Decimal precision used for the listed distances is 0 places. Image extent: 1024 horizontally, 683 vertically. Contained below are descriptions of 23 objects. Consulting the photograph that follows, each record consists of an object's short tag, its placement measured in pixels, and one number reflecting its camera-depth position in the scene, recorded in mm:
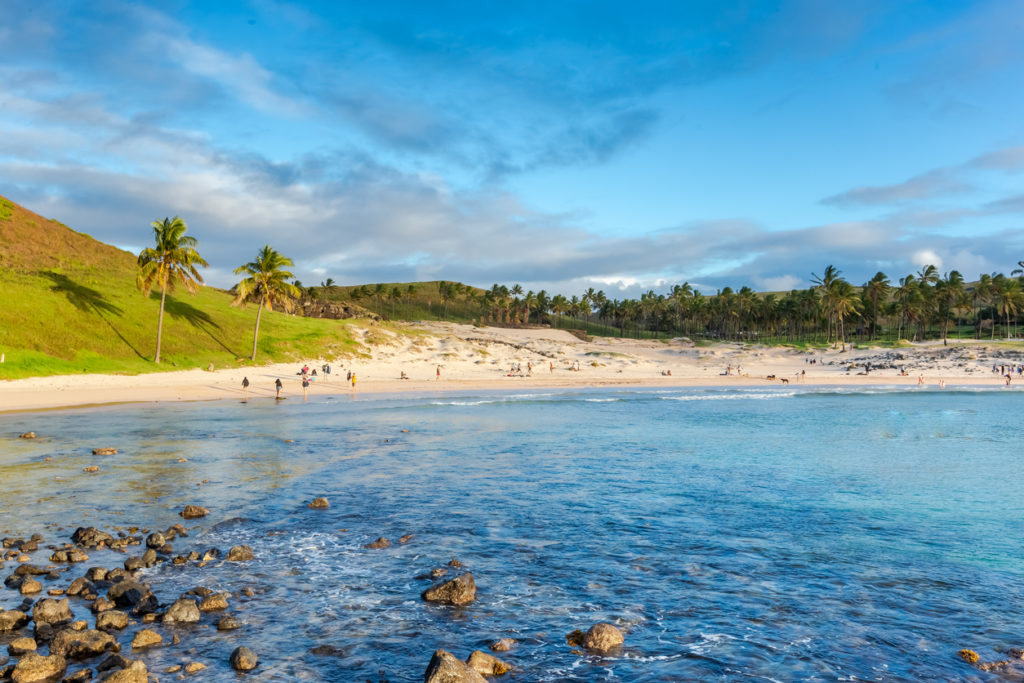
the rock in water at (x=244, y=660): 8688
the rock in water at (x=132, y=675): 7852
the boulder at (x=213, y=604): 10875
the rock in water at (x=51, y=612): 9836
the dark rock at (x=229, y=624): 10070
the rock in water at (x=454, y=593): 11453
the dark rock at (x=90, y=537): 14094
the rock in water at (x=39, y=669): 8094
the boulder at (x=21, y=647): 8828
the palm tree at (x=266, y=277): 72750
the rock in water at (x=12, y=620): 9656
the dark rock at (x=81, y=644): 8828
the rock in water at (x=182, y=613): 10234
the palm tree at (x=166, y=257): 62906
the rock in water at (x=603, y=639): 9672
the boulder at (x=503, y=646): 9500
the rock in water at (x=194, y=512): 16859
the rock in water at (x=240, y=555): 13500
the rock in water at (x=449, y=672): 7926
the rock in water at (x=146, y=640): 9266
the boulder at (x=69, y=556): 12992
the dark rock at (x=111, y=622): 9844
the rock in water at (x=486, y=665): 8688
